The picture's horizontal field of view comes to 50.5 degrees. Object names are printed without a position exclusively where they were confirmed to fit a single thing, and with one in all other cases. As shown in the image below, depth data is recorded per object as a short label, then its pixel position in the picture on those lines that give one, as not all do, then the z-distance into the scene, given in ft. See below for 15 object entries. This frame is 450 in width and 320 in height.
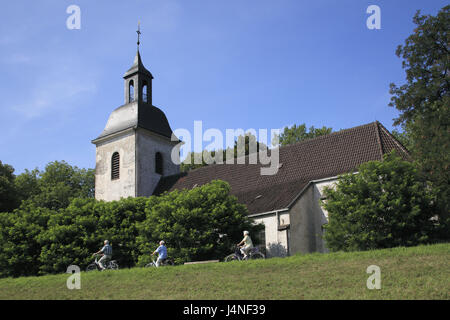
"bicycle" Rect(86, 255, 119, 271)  69.25
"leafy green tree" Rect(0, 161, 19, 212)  125.19
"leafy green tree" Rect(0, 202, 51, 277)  87.71
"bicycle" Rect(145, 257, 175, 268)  65.51
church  83.56
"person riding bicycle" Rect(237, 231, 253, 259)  62.08
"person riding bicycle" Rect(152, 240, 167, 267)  64.75
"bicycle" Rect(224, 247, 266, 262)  62.59
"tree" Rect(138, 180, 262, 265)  74.90
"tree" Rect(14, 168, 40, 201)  153.38
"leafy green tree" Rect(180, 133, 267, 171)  156.04
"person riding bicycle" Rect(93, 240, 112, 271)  67.82
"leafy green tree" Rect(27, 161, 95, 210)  163.84
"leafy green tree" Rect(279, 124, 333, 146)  157.65
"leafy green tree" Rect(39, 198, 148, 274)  83.66
